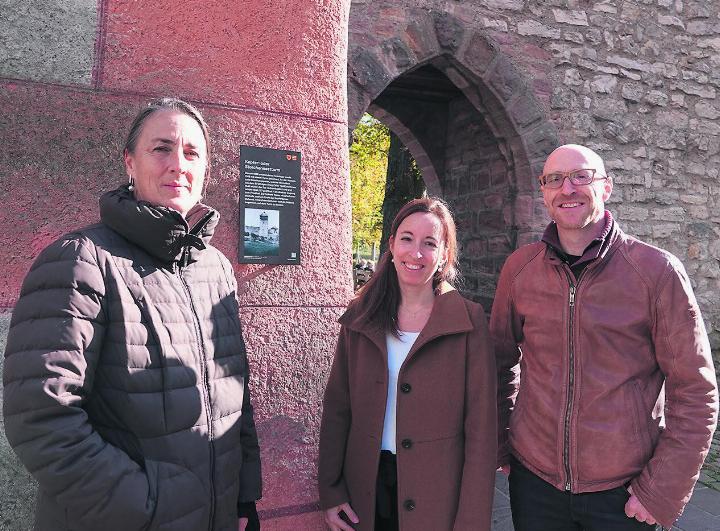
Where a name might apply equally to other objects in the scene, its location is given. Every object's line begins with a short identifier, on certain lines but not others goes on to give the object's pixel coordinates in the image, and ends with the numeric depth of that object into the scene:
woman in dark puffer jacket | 1.14
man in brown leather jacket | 1.83
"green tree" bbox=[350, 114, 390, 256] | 15.69
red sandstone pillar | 1.80
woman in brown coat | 1.79
